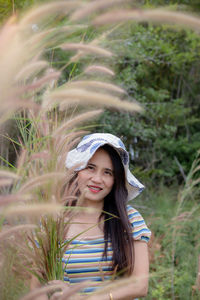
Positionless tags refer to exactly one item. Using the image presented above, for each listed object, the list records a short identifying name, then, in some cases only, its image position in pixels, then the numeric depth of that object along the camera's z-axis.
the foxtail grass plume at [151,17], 0.79
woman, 2.09
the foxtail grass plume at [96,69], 1.22
